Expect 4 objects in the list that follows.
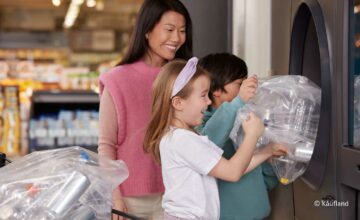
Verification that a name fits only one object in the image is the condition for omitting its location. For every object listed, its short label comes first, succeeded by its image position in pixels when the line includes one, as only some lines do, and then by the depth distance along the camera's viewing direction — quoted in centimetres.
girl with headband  168
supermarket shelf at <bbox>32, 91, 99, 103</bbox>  530
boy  189
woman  219
